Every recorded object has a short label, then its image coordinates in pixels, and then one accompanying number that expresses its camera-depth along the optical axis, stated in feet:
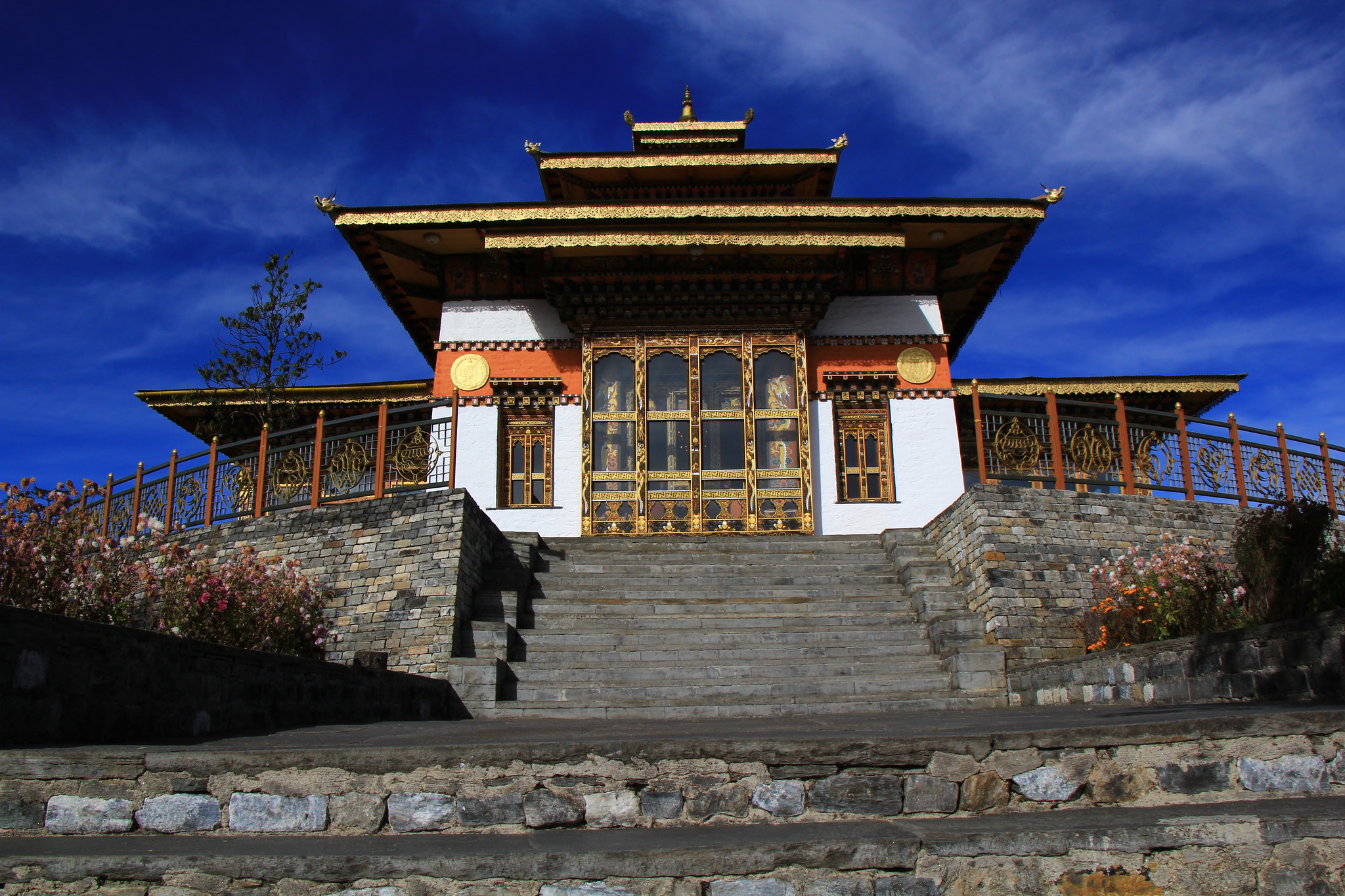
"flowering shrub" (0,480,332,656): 24.75
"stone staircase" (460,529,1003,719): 29.07
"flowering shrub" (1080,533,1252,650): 27.48
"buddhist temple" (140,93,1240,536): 48.39
